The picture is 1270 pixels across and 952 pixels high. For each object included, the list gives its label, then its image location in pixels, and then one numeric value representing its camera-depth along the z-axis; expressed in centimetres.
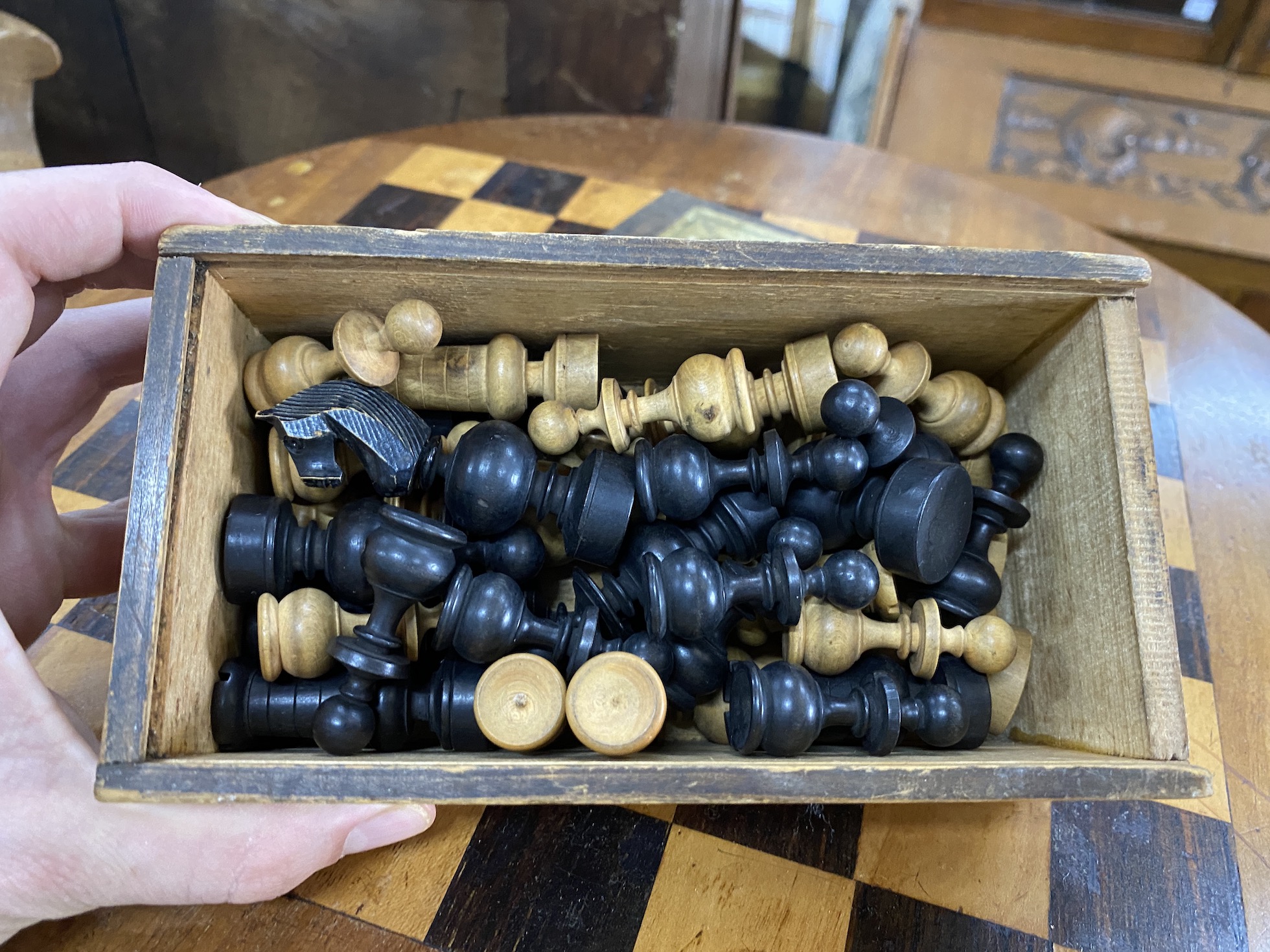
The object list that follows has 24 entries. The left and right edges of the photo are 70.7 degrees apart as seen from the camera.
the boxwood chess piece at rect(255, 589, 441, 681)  18
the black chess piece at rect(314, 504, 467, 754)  17
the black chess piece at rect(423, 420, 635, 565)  18
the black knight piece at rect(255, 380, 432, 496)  18
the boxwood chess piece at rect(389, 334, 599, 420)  20
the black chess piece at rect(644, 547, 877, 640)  17
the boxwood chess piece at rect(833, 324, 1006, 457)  20
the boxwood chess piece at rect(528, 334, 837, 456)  20
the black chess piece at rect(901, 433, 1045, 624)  20
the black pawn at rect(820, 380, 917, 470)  18
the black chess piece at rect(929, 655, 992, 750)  19
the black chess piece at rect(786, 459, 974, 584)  18
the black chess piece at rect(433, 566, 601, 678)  17
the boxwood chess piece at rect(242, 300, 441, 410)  18
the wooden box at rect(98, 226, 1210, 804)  16
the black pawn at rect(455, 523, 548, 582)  19
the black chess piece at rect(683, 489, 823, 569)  20
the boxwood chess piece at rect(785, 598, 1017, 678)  19
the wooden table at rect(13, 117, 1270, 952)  18
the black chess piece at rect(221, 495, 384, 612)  18
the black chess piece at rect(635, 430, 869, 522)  19
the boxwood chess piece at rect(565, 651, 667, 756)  16
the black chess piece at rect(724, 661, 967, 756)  17
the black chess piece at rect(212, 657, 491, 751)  18
